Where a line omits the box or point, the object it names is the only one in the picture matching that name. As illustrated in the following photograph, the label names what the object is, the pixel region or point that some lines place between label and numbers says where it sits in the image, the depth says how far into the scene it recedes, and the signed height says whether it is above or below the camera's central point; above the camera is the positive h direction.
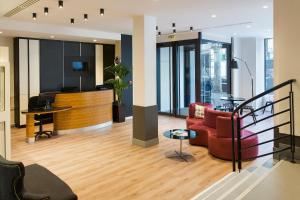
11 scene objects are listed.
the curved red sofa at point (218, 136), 5.23 -0.92
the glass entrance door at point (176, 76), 9.95 +0.63
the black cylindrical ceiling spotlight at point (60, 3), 5.03 +1.71
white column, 6.26 +0.26
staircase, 2.83 -1.07
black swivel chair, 7.07 -0.38
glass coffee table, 5.28 -0.86
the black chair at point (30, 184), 2.61 -1.03
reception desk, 7.68 -0.56
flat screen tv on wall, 9.87 +1.03
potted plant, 8.91 +0.27
